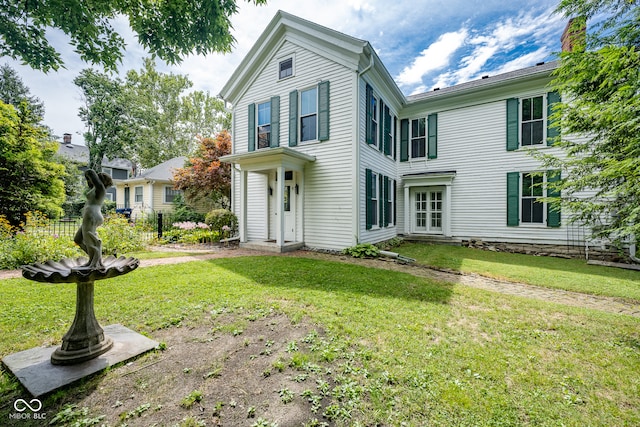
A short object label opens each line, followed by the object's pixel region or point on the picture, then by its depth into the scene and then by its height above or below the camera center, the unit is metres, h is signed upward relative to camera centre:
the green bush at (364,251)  7.43 -1.10
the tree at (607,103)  2.93 +1.80
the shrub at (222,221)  10.32 -0.33
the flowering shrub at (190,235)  9.91 -0.87
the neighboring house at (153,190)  18.42 +1.75
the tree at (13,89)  19.72 +10.15
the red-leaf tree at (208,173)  13.48 +2.15
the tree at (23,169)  7.85 +1.38
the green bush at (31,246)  5.69 -0.80
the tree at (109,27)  3.55 +2.85
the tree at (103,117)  19.52 +7.76
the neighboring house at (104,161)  27.77 +5.98
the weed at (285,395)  1.86 -1.36
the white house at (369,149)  7.98 +2.40
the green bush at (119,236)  7.08 -0.70
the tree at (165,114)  23.61 +9.91
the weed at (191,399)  1.79 -1.34
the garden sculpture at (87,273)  2.16 -0.52
